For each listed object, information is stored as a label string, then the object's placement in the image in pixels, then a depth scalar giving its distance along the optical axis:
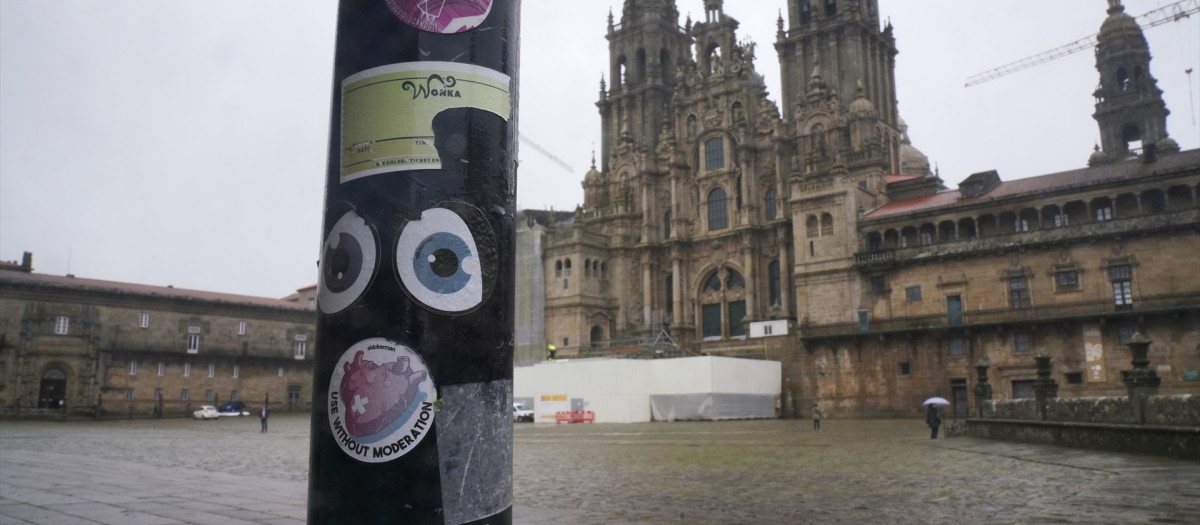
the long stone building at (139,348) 51.28
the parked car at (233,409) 58.18
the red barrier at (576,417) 46.66
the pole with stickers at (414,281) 3.30
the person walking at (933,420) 25.58
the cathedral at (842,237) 39.88
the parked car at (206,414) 53.34
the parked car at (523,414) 49.88
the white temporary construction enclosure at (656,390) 45.56
